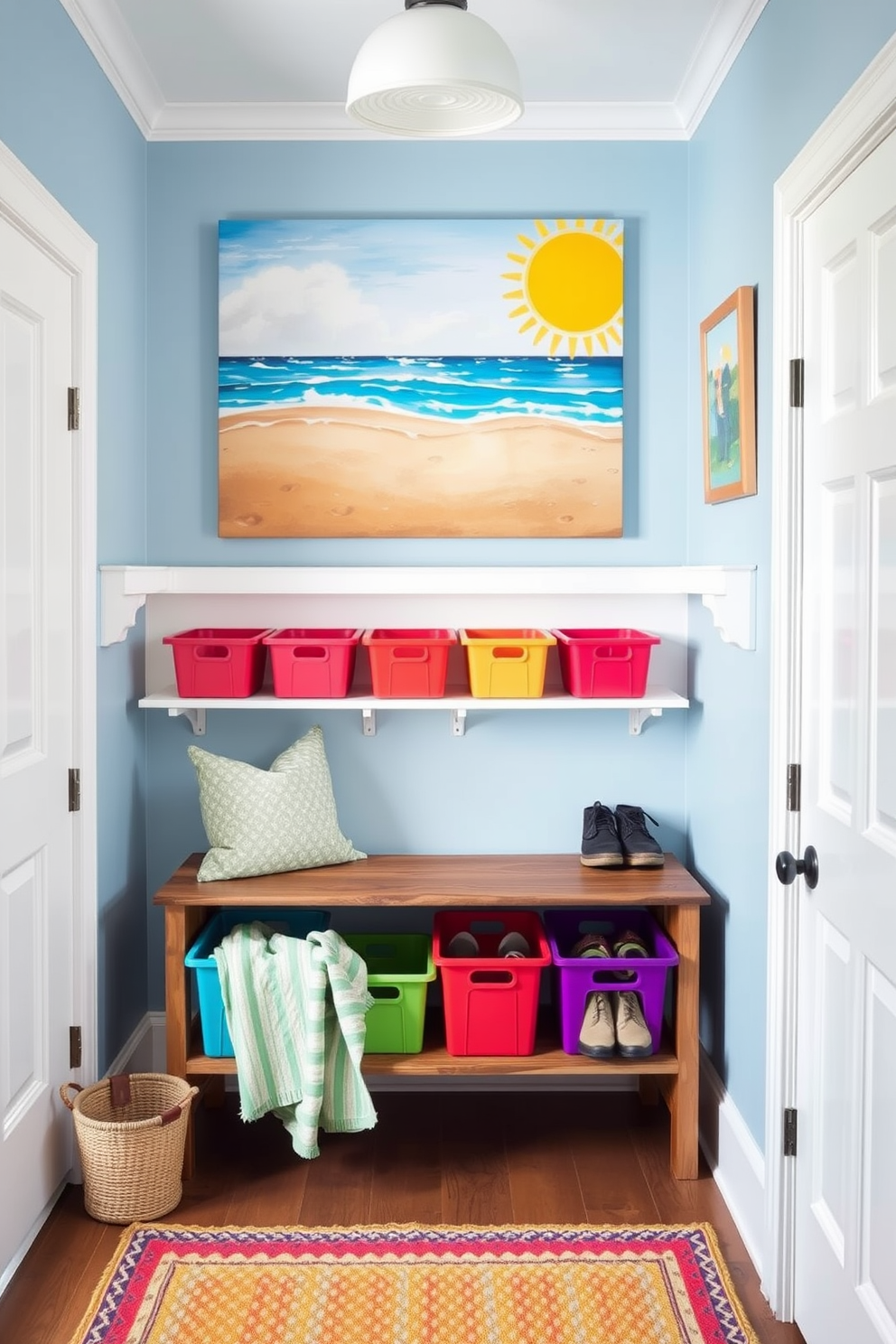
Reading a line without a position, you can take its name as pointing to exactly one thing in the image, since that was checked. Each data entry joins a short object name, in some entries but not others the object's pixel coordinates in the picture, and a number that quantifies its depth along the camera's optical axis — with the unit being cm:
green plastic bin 275
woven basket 242
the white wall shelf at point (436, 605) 277
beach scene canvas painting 304
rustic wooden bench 271
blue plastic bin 272
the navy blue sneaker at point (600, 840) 291
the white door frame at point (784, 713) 214
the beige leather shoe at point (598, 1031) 271
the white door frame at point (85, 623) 255
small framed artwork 243
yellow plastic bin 289
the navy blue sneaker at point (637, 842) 289
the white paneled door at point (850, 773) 174
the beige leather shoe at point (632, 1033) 270
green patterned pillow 283
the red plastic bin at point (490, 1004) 273
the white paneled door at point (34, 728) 223
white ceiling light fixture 202
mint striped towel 262
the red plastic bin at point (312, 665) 290
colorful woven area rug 211
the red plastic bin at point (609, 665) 290
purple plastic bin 274
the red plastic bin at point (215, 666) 289
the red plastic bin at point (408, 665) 289
